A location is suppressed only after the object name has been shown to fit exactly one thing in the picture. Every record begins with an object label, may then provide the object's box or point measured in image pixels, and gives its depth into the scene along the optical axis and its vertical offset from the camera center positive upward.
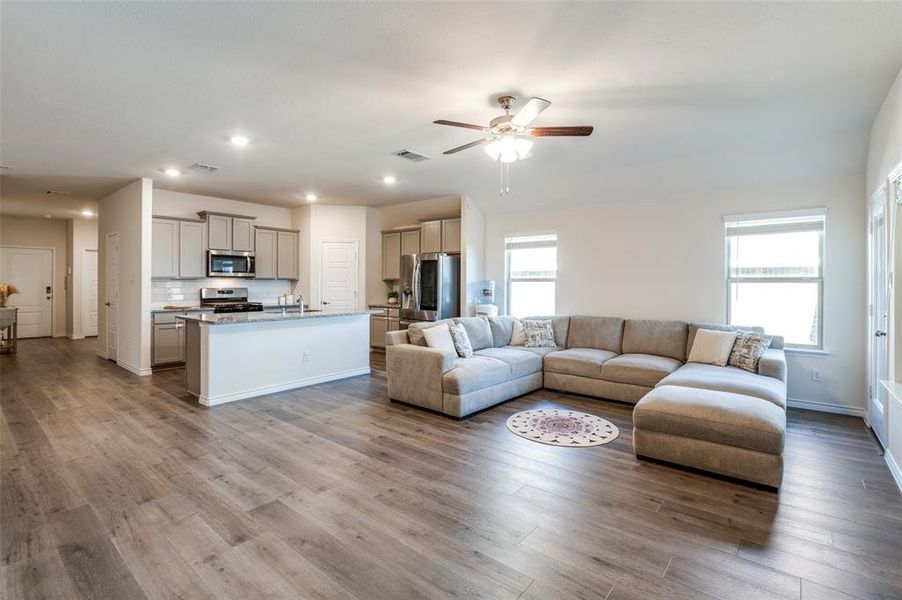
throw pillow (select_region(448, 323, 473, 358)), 4.71 -0.50
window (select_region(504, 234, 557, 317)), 6.35 +0.35
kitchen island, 4.46 -0.66
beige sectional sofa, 2.82 -0.76
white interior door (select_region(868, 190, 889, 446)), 3.42 -0.12
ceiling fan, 2.96 +1.20
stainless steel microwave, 6.75 +0.51
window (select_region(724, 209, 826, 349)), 4.51 +0.27
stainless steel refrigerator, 6.72 +0.16
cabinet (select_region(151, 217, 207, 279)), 6.25 +0.69
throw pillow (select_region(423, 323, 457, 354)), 4.53 -0.45
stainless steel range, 6.83 -0.08
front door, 9.13 +0.21
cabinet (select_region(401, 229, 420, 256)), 7.38 +0.95
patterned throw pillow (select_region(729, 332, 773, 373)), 4.18 -0.52
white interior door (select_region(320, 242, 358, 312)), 7.62 +0.36
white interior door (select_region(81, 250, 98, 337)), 9.43 +0.03
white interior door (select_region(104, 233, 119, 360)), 6.64 -0.03
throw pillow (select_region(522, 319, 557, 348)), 5.62 -0.49
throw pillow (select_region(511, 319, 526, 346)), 5.67 -0.51
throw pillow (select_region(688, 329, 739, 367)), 4.41 -0.52
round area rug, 3.54 -1.16
